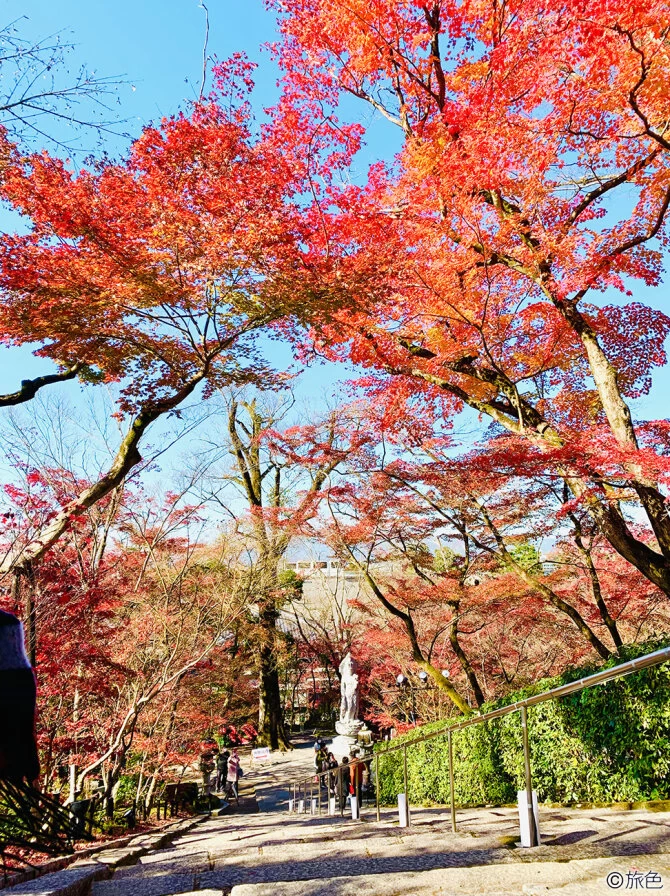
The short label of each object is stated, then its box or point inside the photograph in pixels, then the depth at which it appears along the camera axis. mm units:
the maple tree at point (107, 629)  7254
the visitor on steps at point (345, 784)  10094
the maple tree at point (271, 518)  16812
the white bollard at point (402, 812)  6039
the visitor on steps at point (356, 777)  9345
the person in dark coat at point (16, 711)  895
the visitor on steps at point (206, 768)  15738
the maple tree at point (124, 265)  5988
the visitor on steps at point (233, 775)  15125
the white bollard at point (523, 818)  3465
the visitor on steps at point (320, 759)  14164
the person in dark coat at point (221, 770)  16625
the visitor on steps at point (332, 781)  11412
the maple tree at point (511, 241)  6180
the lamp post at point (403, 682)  15238
